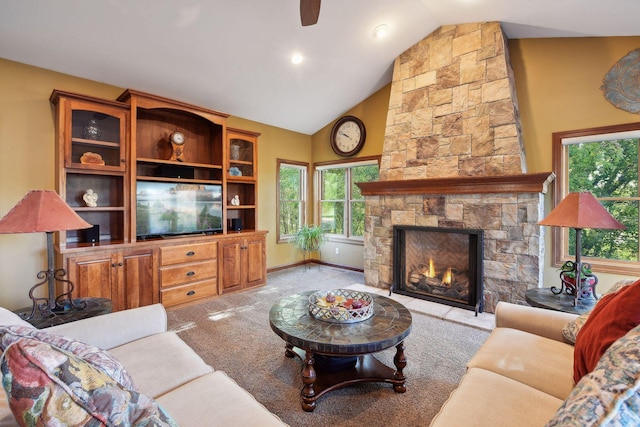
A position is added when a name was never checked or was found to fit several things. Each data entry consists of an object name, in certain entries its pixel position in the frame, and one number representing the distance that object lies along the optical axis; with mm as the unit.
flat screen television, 3494
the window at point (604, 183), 3018
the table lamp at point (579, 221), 2032
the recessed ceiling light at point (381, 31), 3448
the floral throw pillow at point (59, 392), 609
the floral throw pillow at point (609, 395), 574
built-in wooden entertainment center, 2992
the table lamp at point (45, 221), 1795
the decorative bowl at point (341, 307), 1930
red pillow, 966
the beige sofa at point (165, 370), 1068
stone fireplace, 3117
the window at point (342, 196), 5320
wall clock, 5117
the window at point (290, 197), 5539
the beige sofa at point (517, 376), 1090
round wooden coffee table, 1683
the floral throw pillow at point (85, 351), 836
